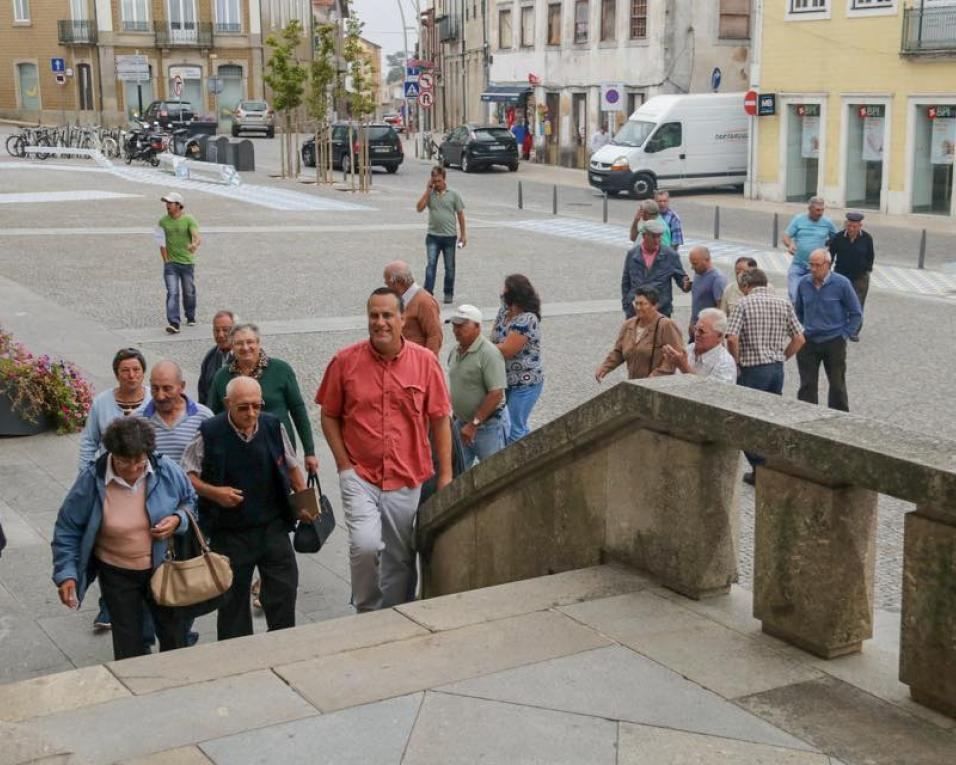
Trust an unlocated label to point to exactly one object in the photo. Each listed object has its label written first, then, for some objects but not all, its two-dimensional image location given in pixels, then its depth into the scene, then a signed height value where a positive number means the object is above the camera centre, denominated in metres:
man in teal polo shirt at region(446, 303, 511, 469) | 8.27 -1.71
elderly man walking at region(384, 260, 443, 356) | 10.05 -1.56
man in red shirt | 6.55 -1.53
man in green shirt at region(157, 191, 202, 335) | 15.81 -1.70
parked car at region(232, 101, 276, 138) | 61.88 -0.96
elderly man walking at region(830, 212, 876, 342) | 15.59 -1.79
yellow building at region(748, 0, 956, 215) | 31.67 -0.32
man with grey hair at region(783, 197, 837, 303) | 15.63 -1.61
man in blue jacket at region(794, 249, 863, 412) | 11.23 -1.84
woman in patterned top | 9.29 -1.64
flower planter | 11.25 -2.58
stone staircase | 3.99 -1.84
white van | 36.72 -1.48
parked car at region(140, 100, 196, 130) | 56.94 -0.63
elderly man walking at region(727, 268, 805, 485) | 9.83 -1.71
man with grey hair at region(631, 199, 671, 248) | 15.16 -1.29
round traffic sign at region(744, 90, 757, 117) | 36.44 -0.34
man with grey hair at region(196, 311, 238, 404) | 8.18 -1.48
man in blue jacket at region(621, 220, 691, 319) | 12.73 -1.54
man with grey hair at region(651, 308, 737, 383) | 8.97 -1.67
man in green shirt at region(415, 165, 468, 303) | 18.02 -1.63
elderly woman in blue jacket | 5.75 -1.76
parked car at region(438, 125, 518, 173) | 44.75 -1.70
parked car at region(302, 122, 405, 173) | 42.88 -1.54
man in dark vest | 6.23 -1.72
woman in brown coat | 9.29 -1.60
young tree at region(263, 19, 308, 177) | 39.25 +0.51
